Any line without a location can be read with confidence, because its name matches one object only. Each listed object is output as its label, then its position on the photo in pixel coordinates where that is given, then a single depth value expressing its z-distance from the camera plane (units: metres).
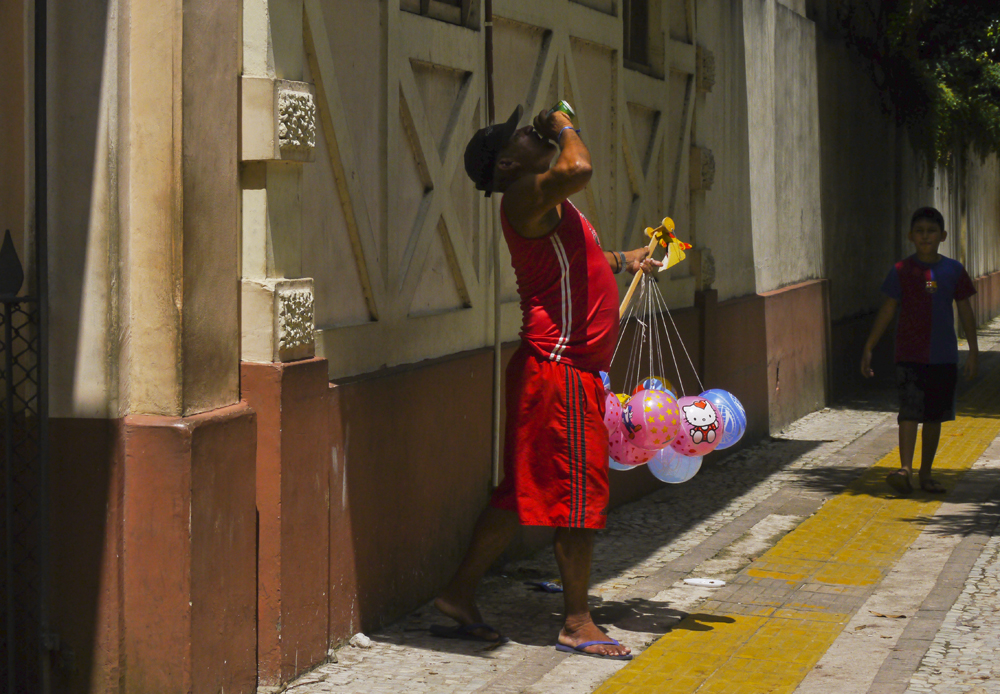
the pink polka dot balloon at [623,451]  5.75
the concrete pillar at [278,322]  4.92
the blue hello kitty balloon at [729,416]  6.02
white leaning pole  6.45
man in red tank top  5.45
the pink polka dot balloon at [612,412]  5.77
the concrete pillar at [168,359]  4.46
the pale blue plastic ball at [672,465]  6.09
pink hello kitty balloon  5.77
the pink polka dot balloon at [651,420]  5.63
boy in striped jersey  9.21
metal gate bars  4.48
